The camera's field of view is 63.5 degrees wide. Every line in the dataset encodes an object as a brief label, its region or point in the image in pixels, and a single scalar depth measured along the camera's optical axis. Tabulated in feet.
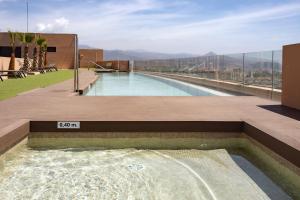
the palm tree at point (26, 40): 54.45
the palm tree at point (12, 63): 49.42
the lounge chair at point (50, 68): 69.75
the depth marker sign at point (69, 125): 13.08
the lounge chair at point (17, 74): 44.53
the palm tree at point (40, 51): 70.72
